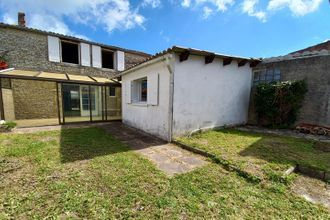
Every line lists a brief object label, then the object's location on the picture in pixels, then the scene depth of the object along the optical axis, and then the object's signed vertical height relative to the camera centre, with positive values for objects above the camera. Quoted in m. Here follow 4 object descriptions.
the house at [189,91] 6.05 +0.25
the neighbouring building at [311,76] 6.88 +1.05
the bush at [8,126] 7.49 -1.60
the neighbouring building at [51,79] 10.20 +0.90
